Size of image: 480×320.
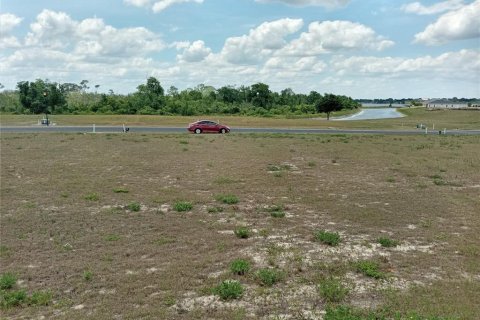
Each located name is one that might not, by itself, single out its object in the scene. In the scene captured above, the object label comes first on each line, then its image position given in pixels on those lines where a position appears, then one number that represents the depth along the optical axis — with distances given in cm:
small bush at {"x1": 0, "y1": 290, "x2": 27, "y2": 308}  606
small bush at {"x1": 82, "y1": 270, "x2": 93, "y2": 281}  693
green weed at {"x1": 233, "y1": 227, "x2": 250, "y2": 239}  927
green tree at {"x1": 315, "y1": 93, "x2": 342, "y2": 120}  8958
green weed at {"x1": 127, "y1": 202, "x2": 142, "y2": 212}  1152
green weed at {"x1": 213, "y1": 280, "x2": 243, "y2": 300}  630
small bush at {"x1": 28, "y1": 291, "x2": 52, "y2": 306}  612
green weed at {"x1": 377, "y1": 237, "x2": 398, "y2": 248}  873
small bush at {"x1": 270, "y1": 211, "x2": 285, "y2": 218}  1109
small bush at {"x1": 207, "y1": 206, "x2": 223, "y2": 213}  1147
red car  4316
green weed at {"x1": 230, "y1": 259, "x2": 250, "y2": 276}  723
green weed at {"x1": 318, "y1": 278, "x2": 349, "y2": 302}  628
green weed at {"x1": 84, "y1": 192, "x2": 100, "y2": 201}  1265
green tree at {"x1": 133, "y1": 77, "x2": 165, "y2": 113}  9315
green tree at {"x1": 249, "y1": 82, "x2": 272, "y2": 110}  13050
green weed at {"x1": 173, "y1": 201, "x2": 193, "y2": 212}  1159
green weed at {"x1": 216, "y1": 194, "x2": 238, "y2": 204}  1261
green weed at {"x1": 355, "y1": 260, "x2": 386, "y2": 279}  712
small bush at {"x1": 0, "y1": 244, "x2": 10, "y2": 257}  805
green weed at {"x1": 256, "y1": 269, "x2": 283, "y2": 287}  680
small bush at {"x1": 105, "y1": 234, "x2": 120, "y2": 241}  897
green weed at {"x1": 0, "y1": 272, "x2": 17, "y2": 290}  660
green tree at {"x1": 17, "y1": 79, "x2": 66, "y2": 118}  8938
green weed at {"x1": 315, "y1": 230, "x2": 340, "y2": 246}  881
